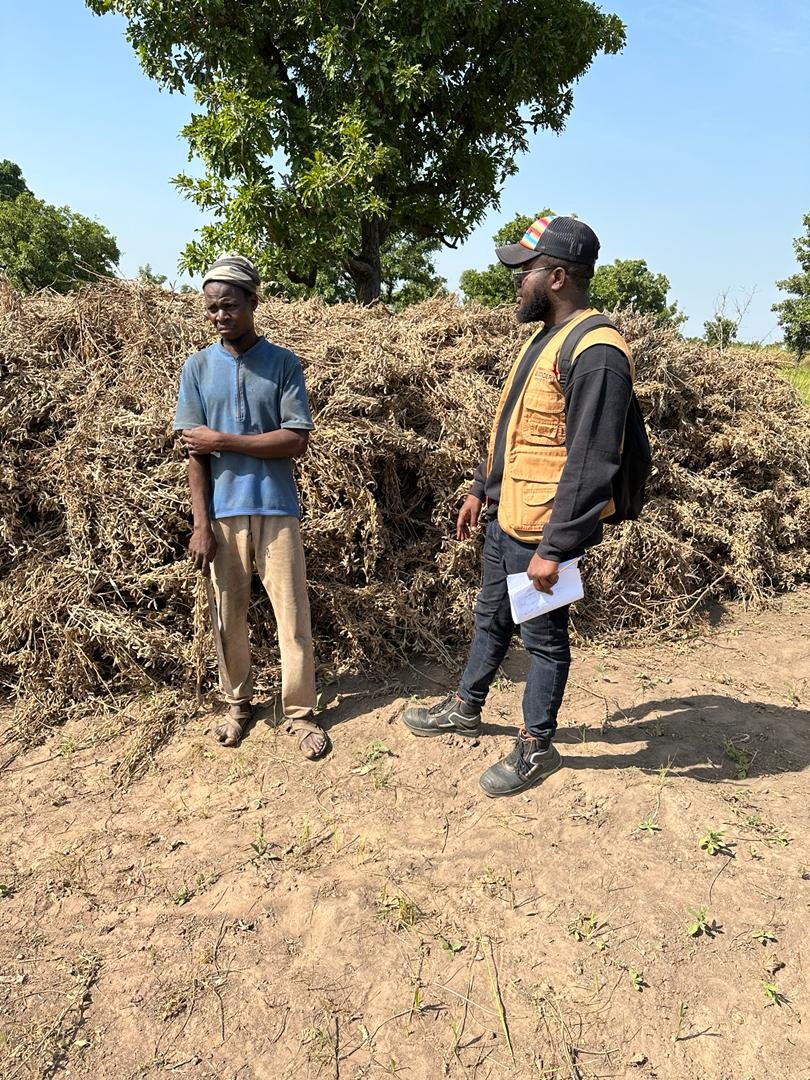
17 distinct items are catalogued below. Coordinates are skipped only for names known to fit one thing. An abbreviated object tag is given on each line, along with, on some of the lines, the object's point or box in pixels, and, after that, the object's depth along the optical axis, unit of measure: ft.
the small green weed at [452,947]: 6.91
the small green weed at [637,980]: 6.44
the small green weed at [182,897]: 7.66
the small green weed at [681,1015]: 6.01
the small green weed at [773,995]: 6.26
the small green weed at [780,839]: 8.29
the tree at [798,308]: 112.88
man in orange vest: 7.07
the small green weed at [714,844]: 8.07
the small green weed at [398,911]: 7.22
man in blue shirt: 8.95
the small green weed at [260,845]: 8.30
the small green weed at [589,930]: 6.91
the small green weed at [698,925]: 6.98
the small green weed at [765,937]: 6.90
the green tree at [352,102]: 28.17
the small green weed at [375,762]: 9.65
